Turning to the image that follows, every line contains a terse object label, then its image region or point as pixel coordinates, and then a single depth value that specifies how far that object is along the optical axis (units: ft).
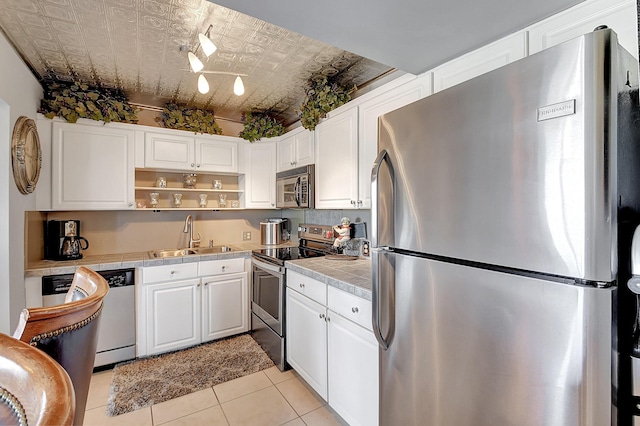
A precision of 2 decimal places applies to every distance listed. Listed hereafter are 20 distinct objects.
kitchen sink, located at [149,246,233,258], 9.91
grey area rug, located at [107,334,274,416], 6.88
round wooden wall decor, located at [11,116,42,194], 6.51
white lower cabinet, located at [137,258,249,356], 8.48
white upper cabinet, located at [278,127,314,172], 9.20
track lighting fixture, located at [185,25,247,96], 5.35
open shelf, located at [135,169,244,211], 10.19
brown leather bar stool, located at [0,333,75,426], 1.42
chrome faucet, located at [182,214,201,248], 10.89
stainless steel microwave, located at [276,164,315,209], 9.05
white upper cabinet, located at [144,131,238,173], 9.58
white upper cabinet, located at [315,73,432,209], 5.97
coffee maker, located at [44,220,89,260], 8.48
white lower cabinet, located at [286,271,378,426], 5.15
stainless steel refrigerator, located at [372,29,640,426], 2.25
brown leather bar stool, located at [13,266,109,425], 2.18
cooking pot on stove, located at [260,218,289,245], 11.49
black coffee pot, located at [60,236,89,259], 8.46
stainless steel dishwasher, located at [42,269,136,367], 7.93
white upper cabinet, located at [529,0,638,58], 3.23
